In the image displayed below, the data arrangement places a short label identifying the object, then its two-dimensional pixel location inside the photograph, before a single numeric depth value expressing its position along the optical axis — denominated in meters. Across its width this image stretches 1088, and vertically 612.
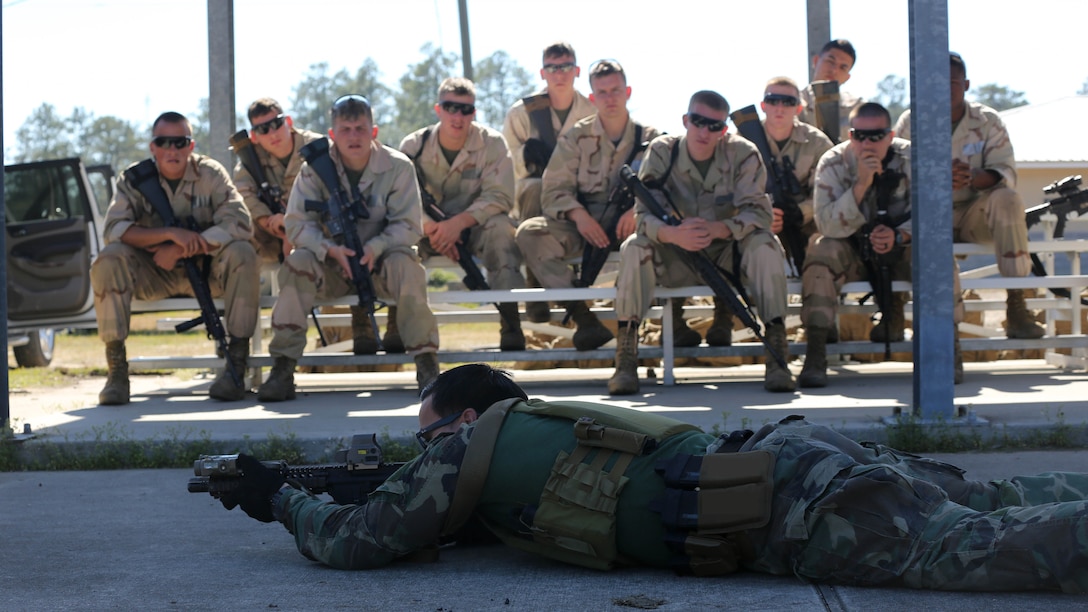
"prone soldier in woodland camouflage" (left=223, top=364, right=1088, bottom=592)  3.15
